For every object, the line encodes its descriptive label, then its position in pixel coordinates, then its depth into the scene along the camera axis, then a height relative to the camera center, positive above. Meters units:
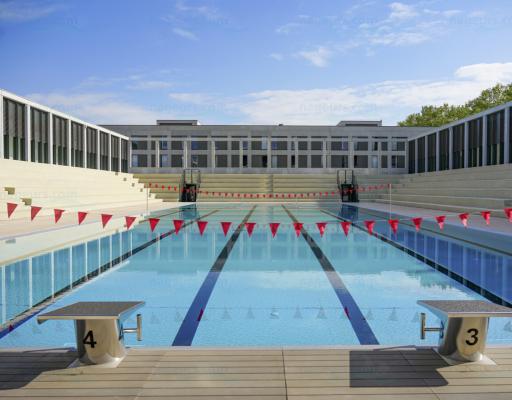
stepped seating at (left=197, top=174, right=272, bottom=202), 29.64 +0.16
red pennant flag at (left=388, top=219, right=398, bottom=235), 8.34 -0.67
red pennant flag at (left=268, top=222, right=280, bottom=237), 7.64 -0.68
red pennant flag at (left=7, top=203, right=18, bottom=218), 9.34 -0.46
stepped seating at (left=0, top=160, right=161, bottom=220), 15.01 -0.14
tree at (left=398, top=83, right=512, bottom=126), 45.66 +9.03
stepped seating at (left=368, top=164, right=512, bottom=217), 15.56 -0.14
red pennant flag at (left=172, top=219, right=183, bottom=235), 8.09 -0.68
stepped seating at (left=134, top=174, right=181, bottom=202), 29.99 +0.21
